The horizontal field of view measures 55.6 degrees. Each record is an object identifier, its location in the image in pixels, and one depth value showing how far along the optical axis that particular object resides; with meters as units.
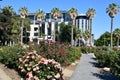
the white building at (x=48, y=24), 48.86
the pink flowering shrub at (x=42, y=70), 4.90
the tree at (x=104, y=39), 50.41
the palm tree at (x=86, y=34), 41.25
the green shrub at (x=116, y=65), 6.61
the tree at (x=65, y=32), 40.43
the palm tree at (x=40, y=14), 36.77
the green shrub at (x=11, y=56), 6.87
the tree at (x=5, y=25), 25.20
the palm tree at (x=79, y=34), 42.32
